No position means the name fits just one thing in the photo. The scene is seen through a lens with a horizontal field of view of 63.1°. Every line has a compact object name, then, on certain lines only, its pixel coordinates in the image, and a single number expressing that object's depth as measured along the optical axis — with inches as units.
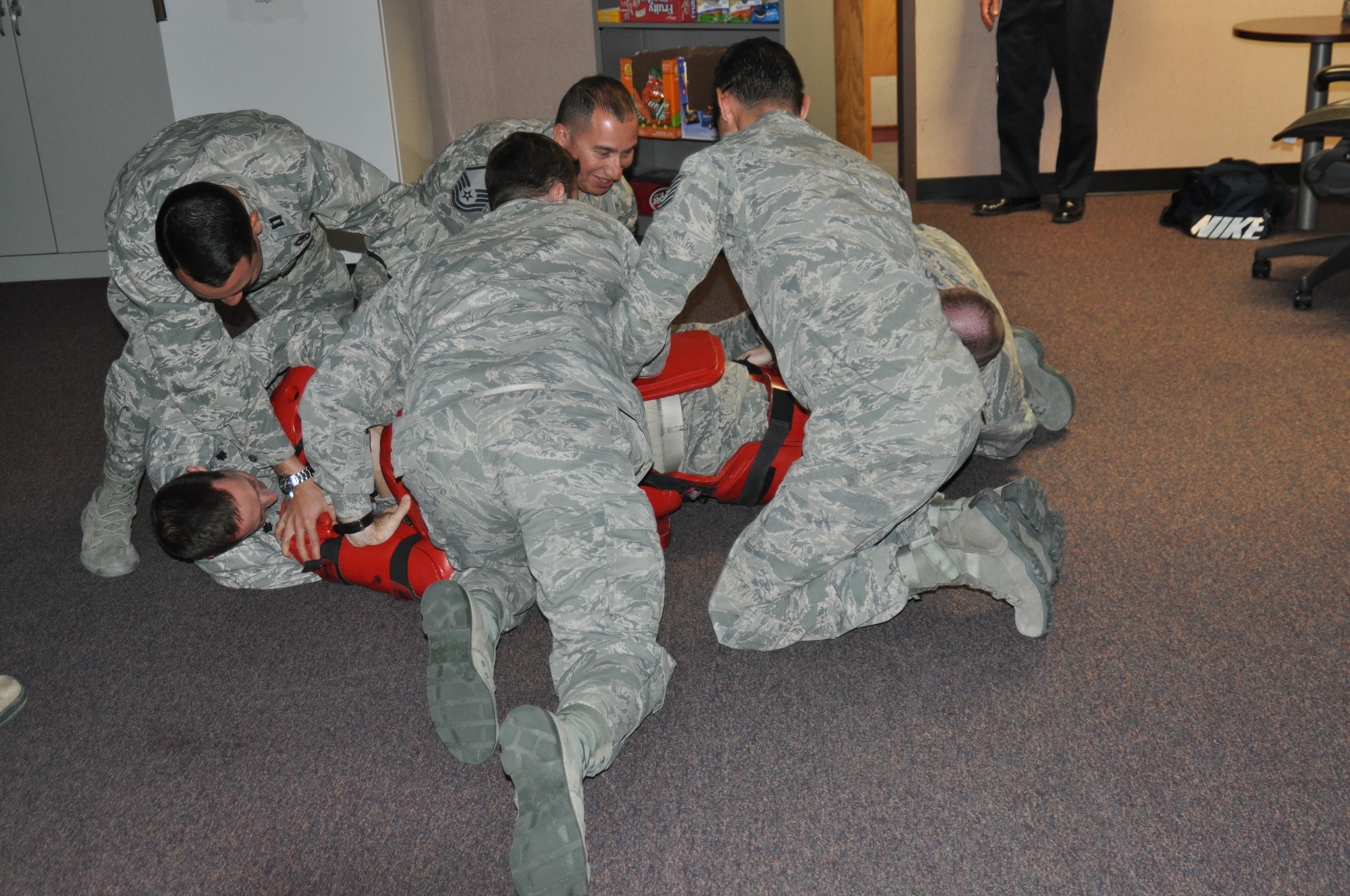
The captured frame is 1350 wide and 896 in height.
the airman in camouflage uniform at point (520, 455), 71.9
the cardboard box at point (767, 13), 170.2
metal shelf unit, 183.8
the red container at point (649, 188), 190.2
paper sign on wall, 168.2
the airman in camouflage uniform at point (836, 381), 78.1
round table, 161.0
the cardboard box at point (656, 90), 183.3
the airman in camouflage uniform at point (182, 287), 92.6
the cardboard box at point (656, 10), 177.3
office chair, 141.8
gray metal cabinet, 183.3
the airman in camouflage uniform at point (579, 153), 117.6
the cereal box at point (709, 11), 175.2
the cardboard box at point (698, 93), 177.5
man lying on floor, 88.7
